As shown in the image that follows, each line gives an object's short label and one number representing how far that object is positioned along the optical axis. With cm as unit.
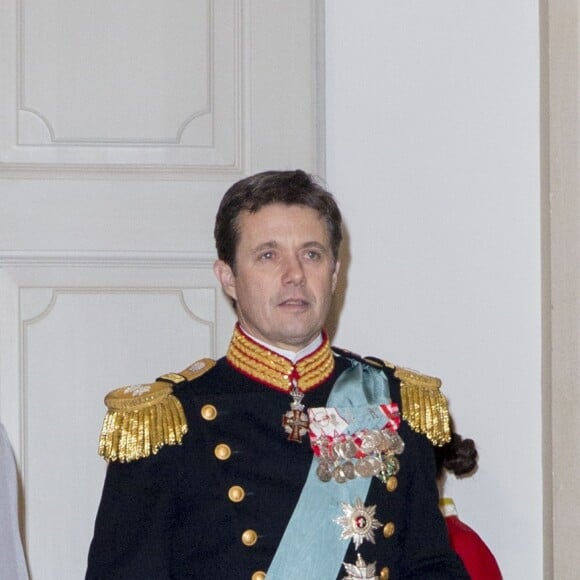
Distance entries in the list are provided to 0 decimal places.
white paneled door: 559
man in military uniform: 414
